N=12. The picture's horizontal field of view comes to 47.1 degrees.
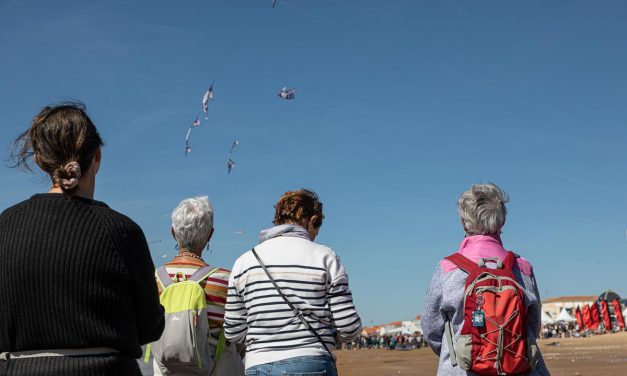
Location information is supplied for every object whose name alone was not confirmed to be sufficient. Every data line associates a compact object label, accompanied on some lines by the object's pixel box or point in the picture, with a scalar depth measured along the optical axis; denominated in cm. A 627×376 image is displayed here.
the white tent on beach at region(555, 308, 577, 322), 7750
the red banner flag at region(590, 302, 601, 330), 6738
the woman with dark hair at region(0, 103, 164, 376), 222
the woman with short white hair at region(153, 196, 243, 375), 397
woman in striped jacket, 350
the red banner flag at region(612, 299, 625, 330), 6419
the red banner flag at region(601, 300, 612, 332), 6600
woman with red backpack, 349
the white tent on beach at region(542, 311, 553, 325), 7306
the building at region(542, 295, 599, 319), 12571
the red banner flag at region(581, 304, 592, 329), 6769
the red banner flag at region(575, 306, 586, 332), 6862
